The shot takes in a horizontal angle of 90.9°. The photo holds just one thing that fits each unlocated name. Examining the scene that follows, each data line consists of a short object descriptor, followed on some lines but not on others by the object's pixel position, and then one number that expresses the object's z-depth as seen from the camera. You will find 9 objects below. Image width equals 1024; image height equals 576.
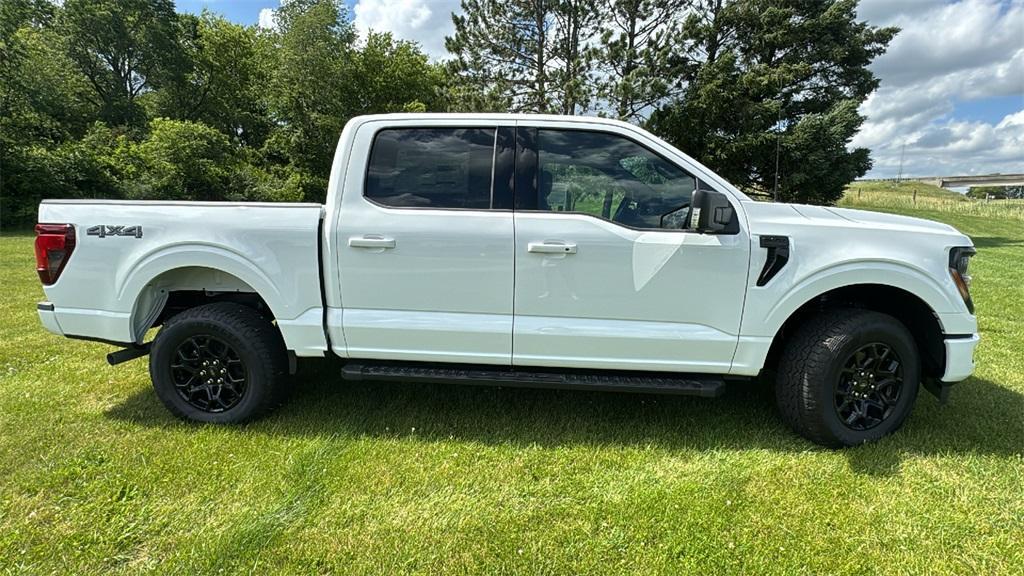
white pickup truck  2.80
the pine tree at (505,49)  16.77
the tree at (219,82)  29.22
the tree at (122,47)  26.72
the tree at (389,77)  28.30
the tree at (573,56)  15.02
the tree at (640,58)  14.68
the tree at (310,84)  24.73
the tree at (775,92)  14.73
